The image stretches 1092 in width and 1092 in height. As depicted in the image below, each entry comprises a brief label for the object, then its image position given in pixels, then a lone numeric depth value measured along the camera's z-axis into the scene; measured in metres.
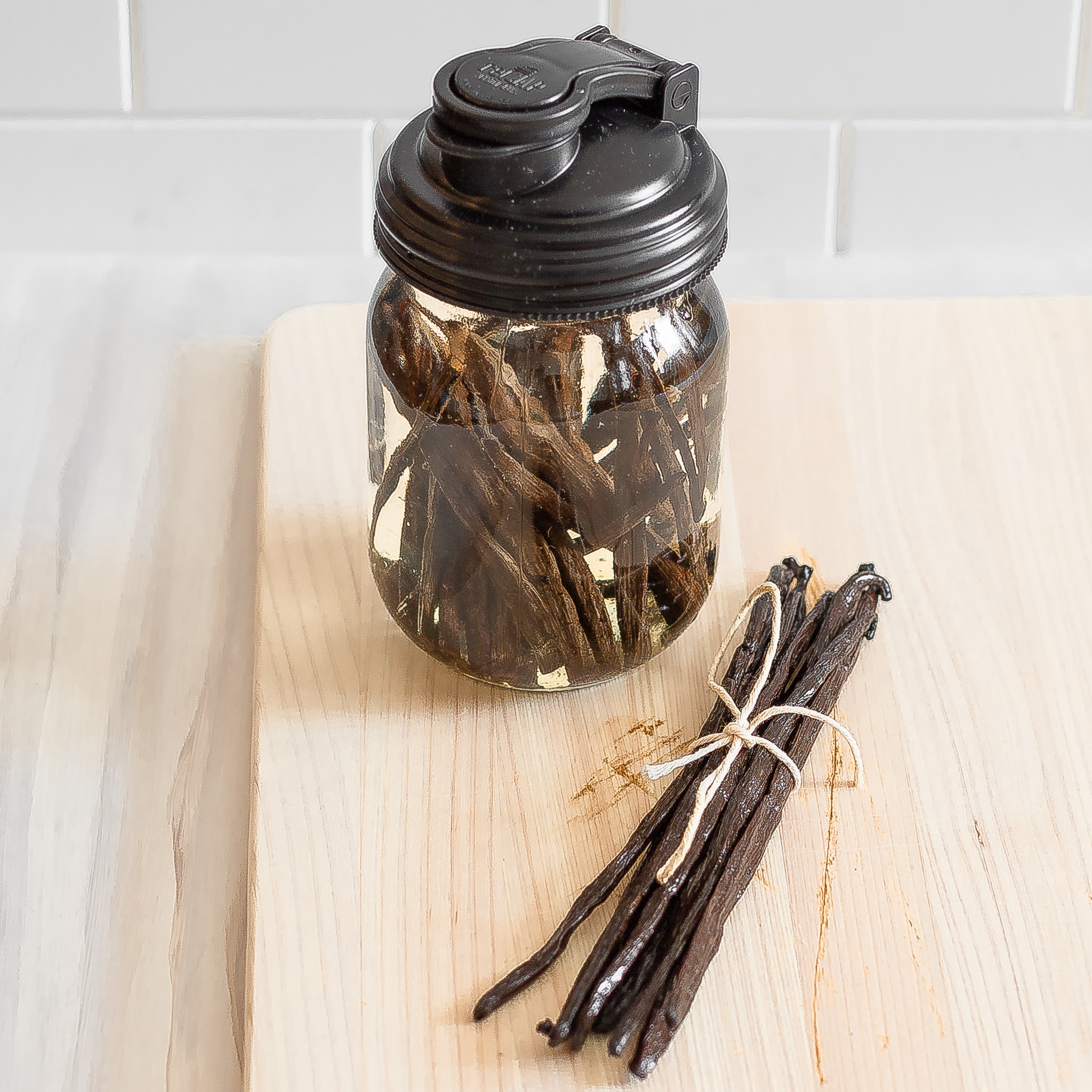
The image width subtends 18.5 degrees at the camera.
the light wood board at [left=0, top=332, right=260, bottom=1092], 0.81
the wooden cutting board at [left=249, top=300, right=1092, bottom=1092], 0.79
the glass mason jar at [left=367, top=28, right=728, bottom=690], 0.77
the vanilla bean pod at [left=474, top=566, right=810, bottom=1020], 0.79
